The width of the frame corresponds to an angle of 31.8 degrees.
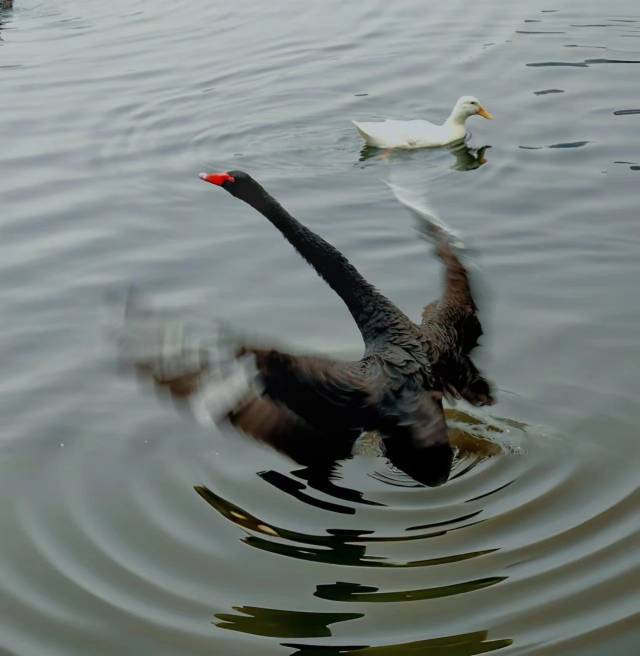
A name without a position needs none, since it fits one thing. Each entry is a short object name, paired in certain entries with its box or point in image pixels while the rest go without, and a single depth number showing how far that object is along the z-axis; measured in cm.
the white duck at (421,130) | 934
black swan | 437
